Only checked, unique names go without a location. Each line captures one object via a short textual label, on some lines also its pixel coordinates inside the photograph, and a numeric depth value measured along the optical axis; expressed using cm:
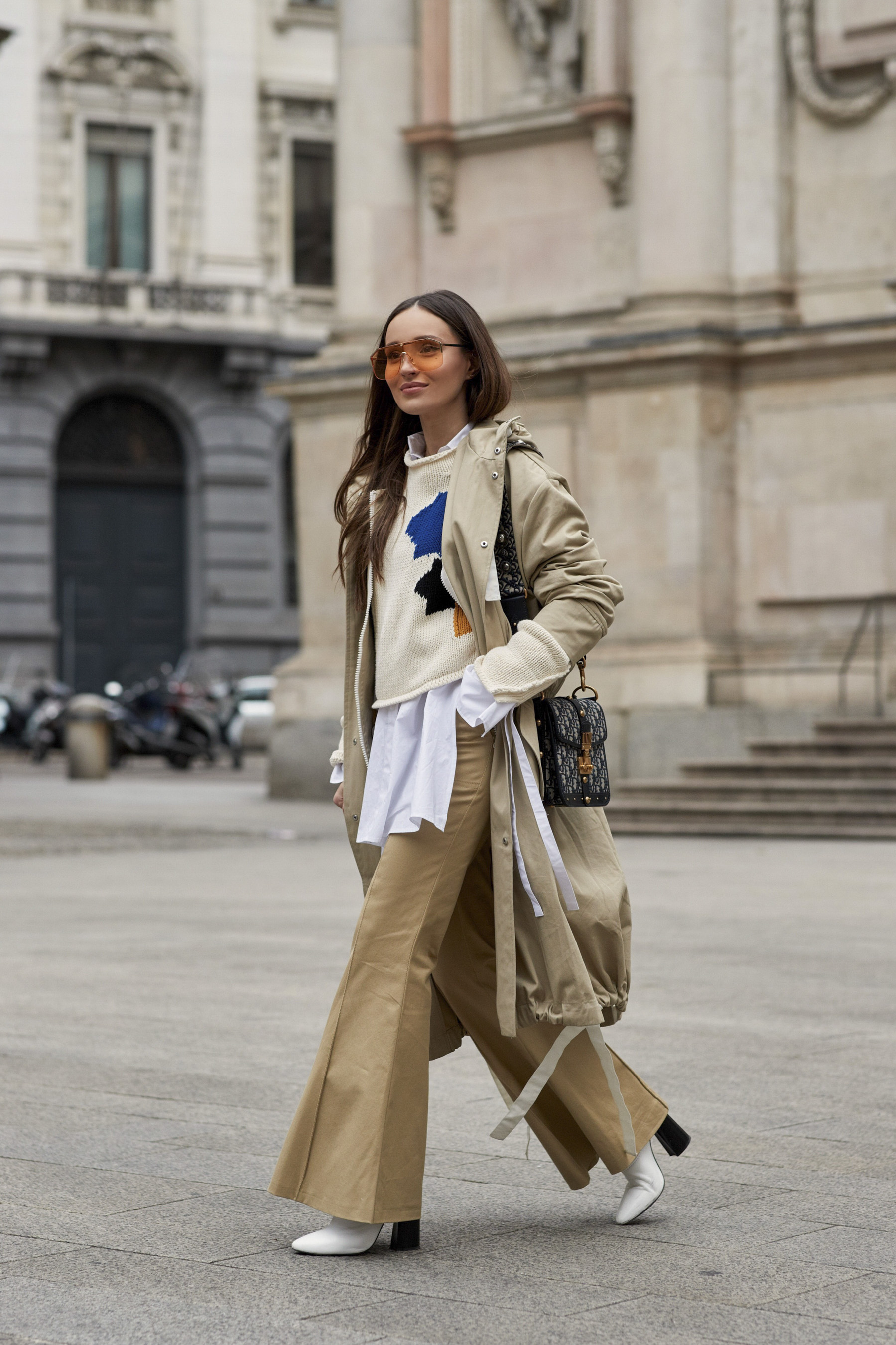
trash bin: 2431
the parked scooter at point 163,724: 2788
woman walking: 399
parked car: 3061
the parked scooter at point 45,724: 3045
